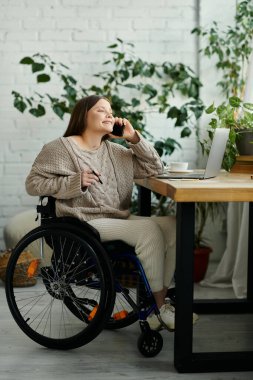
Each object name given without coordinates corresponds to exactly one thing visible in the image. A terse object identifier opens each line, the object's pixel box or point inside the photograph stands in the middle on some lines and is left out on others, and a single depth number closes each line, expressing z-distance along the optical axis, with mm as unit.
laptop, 3740
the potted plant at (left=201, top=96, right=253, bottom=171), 4229
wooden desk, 3299
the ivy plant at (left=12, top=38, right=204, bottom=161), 5842
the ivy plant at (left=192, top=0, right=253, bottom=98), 6059
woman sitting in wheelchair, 3654
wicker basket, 5388
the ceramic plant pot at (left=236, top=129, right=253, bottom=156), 4323
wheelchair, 3533
